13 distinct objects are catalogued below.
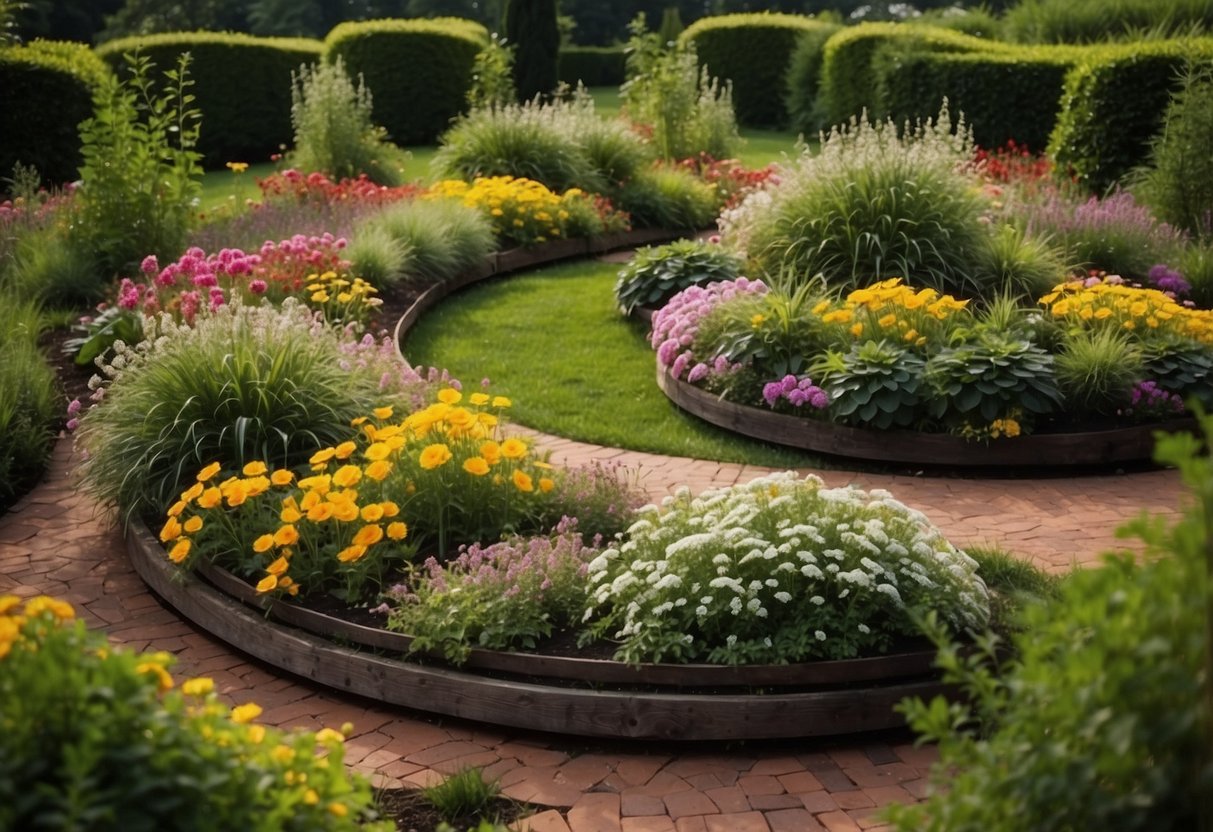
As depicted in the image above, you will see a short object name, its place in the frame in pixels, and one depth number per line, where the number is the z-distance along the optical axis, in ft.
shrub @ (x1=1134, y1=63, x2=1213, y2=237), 32.45
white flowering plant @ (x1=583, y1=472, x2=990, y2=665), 14.39
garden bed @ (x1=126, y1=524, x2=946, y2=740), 13.94
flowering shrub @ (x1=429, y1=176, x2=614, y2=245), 38.93
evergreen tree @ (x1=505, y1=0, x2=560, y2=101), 69.05
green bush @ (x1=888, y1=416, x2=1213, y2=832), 6.35
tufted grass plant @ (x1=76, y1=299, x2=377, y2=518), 19.44
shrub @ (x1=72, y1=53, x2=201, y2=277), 31.09
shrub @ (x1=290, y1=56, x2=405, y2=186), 44.27
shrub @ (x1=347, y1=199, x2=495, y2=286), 32.22
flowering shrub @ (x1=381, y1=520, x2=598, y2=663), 14.97
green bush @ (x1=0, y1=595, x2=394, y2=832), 6.51
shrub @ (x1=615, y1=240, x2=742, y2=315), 31.12
